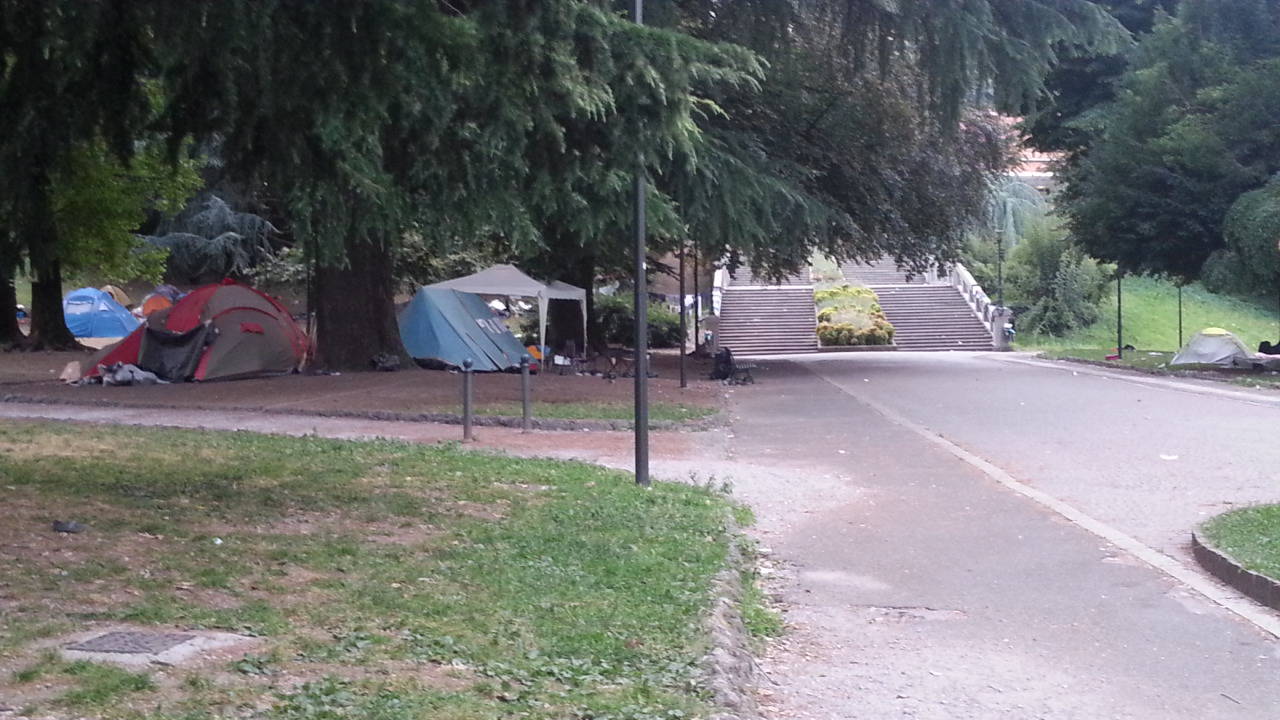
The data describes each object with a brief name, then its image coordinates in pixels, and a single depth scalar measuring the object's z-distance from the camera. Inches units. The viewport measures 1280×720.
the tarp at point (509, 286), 1093.8
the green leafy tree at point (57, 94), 360.2
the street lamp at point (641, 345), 472.1
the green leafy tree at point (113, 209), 917.8
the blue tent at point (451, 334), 1096.8
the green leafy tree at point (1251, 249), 1051.9
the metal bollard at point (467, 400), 635.5
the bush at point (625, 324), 1672.0
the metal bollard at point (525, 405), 670.5
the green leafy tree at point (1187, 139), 1138.7
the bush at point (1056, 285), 2134.6
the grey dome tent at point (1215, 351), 1270.9
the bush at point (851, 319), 1988.2
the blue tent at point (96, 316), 1640.0
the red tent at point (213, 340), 954.7
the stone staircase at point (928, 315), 2036.2
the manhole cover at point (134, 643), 224.8
